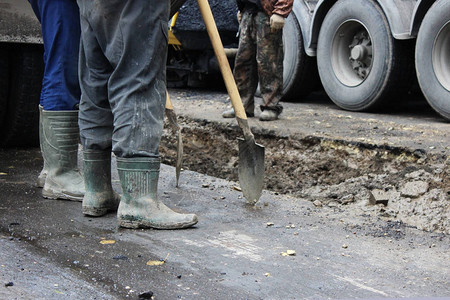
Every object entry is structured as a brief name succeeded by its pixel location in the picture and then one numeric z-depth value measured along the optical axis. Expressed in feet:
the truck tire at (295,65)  46.37
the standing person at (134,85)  19.58
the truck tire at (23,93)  30.45
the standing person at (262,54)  37.14
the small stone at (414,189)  25.82
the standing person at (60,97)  23.52
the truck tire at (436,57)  35.35
